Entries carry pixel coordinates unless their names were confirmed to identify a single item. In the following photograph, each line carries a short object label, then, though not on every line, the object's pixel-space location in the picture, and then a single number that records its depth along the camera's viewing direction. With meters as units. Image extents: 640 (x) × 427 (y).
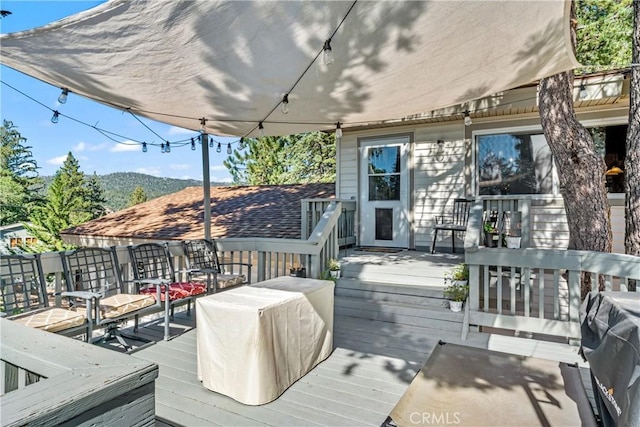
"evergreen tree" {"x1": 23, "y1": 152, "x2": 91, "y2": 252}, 22.33
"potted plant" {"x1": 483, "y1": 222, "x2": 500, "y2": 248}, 5.47
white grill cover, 2.57
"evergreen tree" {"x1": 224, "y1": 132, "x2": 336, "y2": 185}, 20.56
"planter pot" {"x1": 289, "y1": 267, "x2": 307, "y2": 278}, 5.18
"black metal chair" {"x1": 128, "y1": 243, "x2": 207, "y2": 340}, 3.74
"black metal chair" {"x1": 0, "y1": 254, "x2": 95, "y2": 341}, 2.82
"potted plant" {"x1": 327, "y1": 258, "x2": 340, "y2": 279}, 5.12
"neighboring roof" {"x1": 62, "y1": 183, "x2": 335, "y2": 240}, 9.05
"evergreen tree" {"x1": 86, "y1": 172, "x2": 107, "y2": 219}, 35.97
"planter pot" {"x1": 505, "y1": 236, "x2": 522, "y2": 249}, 5.29
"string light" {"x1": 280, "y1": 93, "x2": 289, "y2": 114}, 4.19
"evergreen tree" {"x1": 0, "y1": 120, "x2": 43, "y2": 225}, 28.28
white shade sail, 2.66
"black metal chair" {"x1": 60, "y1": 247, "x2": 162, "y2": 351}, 3.25
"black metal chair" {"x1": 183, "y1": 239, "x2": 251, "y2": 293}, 4.58
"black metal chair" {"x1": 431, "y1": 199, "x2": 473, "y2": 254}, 6.55
